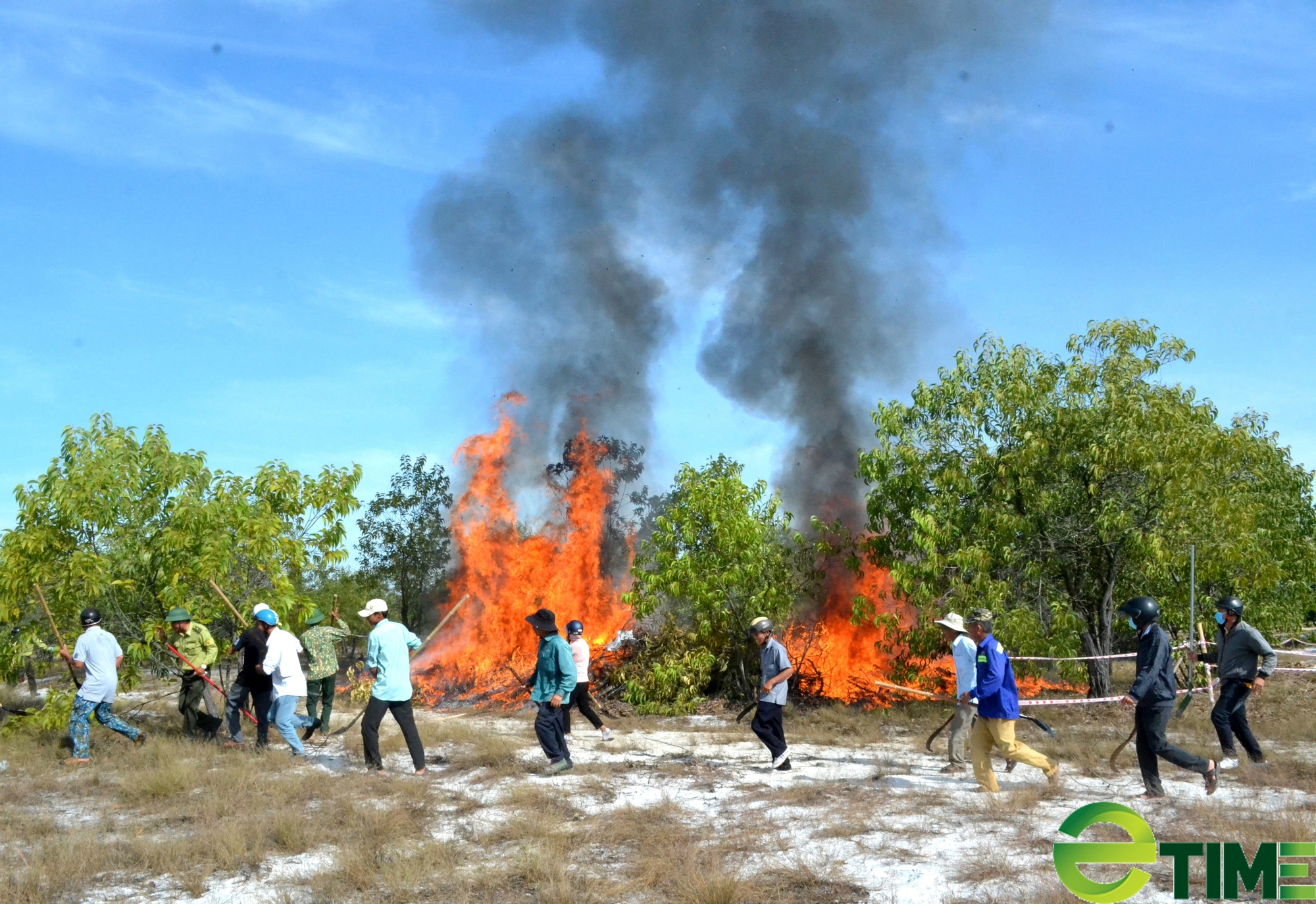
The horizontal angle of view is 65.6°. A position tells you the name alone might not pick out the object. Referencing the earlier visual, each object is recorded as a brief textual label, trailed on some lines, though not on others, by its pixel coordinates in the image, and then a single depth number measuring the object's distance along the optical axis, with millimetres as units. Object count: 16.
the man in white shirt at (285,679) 10875
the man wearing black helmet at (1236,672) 9711
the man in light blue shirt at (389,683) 9852
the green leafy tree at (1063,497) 14727
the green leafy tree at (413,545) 28109
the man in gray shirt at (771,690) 9812
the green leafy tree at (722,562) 16641
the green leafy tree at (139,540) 12781
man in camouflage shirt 12430
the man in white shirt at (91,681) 11141
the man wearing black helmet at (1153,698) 8273
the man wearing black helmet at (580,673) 12688
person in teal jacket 10031
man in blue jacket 8633
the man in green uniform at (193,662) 12078
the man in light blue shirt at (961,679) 9719
